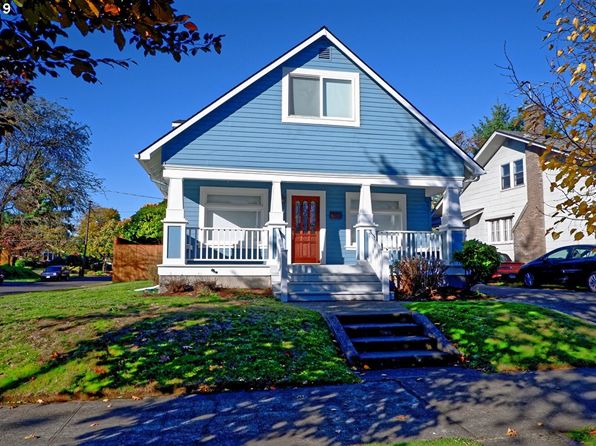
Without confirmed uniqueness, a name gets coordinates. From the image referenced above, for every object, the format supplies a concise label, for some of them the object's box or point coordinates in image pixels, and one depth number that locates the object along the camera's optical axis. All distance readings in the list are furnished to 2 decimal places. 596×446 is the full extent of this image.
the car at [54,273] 33.16
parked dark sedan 15.01
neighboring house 22.25
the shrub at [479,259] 11.47
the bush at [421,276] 11.47
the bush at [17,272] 35.66
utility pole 43.99
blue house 12.14
